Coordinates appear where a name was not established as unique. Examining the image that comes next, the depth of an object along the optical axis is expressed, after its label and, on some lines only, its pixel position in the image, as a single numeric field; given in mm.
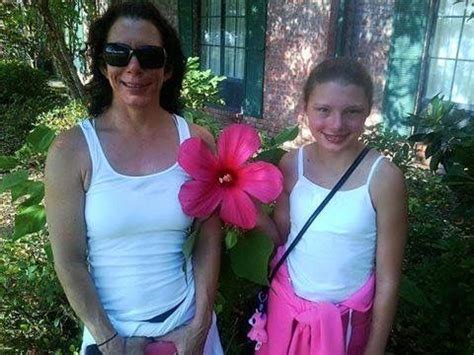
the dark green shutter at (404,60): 4980
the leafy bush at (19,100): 7500
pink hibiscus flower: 1231
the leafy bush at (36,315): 2314
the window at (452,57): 4836
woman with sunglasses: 1209
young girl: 1274
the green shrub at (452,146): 2016
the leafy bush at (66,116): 5707
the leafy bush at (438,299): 1896
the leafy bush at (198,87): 5133
